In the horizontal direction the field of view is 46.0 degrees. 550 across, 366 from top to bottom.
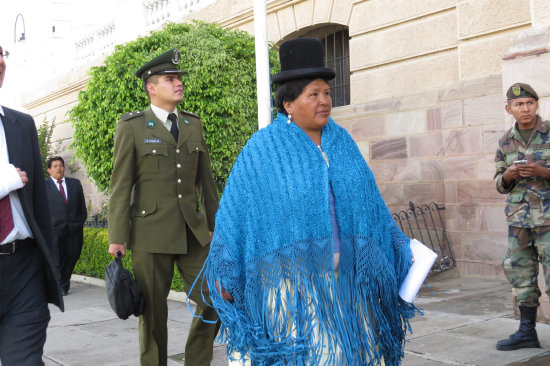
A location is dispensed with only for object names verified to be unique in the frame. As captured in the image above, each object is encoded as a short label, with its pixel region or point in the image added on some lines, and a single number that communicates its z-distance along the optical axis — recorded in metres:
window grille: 10.56
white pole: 5.53
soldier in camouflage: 4.68
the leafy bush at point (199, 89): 8.42
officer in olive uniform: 4.27
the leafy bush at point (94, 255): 10.16
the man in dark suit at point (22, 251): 3.21
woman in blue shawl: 2.72
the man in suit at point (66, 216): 9.50
